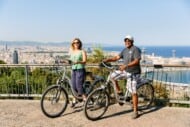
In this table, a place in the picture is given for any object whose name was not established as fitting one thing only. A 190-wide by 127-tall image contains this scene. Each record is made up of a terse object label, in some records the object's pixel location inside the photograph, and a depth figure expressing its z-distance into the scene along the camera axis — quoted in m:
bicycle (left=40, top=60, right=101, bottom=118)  6.93
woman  7.05
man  6.74
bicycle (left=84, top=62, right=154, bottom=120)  6.71
